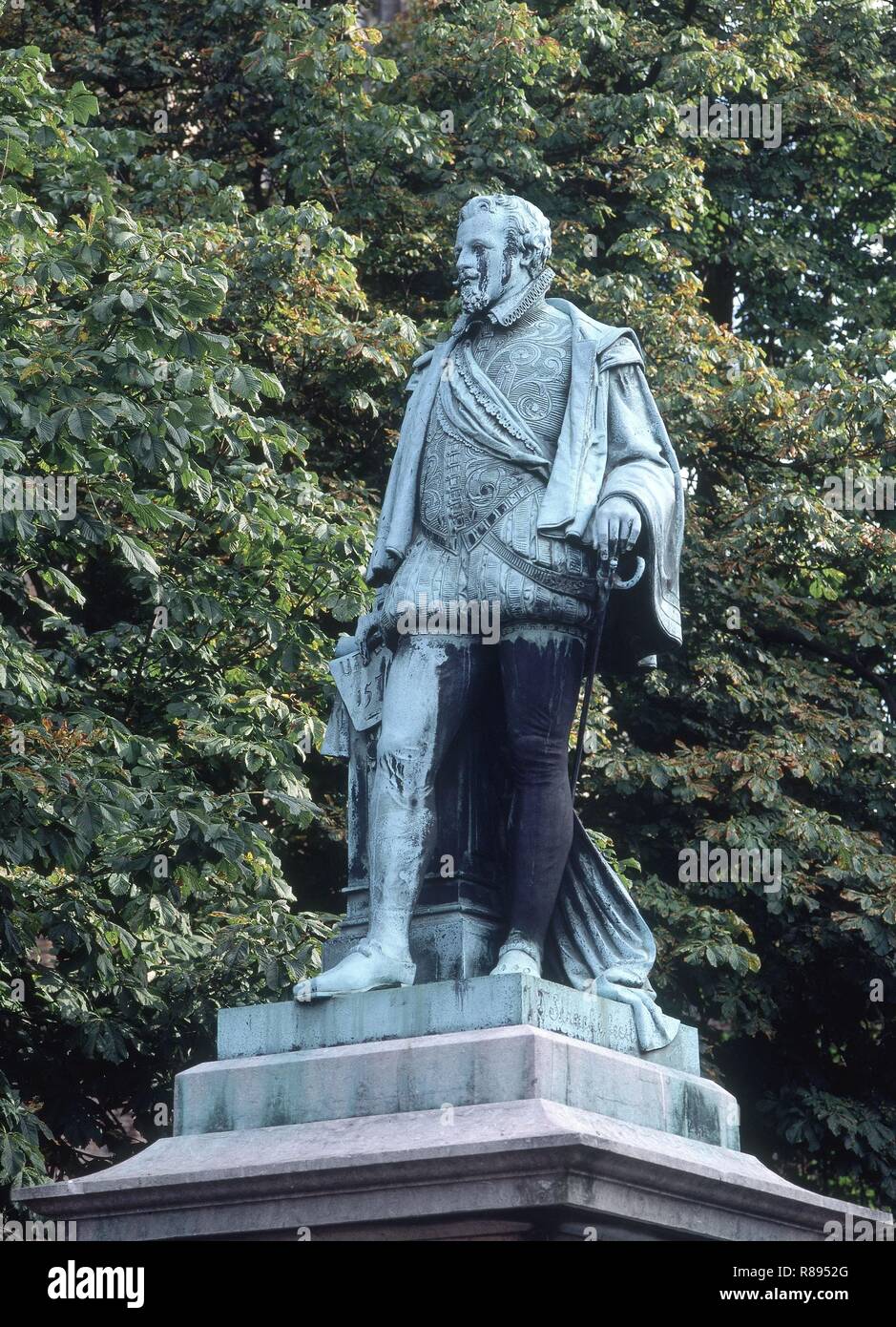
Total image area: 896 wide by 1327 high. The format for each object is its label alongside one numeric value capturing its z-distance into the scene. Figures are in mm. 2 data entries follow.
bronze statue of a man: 13190
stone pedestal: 11363
